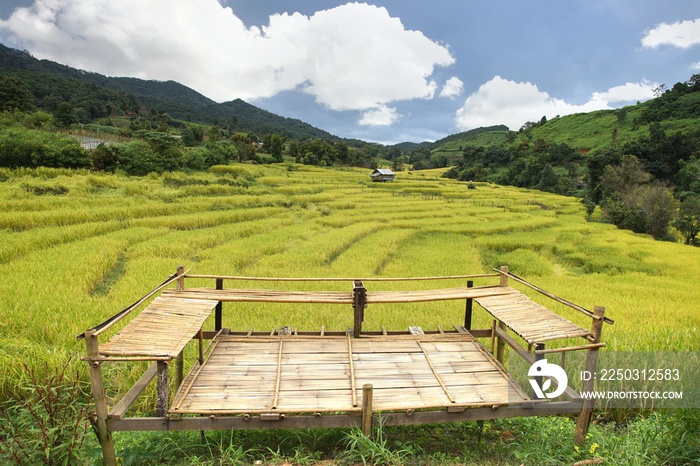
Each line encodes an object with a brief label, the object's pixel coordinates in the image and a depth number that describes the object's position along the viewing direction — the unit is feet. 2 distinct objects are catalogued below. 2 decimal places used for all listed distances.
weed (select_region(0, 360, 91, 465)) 9.34
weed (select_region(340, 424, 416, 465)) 10.52
